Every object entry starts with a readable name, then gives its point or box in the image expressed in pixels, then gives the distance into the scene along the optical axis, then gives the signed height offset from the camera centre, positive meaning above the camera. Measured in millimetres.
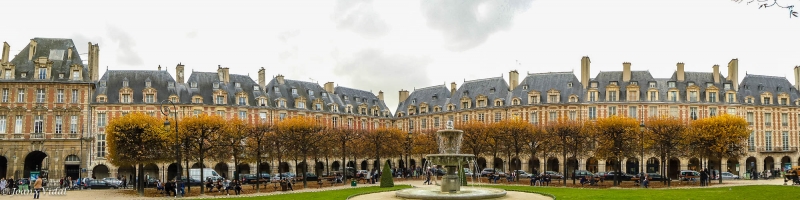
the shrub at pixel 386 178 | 38969 -3149
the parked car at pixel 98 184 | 43888 -3930
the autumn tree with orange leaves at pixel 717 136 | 45344 -865
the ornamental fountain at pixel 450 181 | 25734 -2343
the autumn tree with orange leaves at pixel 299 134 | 45812 -653
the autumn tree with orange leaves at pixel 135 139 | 38594 -821
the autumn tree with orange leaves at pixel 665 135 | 43281 -795
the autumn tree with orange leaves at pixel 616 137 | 43719 -906
